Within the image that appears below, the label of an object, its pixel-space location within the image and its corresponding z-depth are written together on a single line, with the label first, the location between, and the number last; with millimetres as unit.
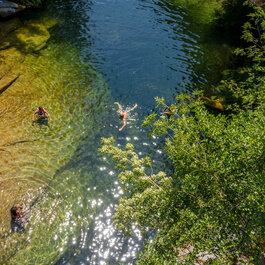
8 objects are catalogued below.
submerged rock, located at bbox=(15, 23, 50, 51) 21775
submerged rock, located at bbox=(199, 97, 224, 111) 17516
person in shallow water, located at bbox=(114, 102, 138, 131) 15489
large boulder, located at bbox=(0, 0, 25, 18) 25345
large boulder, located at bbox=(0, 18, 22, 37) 23291
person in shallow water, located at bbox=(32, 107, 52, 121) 14445
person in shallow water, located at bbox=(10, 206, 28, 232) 9938
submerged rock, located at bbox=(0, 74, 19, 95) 16938
